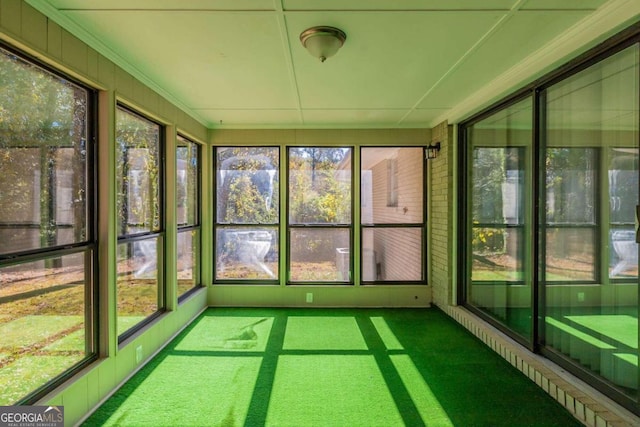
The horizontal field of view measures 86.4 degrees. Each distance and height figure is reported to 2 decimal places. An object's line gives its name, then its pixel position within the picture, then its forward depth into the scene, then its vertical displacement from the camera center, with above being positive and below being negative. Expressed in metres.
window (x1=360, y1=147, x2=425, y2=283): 4.99 -0.07
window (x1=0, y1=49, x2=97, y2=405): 1.90 -0.13
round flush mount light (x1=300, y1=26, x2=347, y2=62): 2.27 +1.16
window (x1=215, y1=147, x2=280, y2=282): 4.97 -0.05
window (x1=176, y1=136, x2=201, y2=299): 4.18 -0.04
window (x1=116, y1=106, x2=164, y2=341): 2.94 -0.10
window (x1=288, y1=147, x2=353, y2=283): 4.98 -0.06
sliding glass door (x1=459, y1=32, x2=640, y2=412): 2.18 -0.05
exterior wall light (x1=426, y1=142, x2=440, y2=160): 4.63 +0.81
